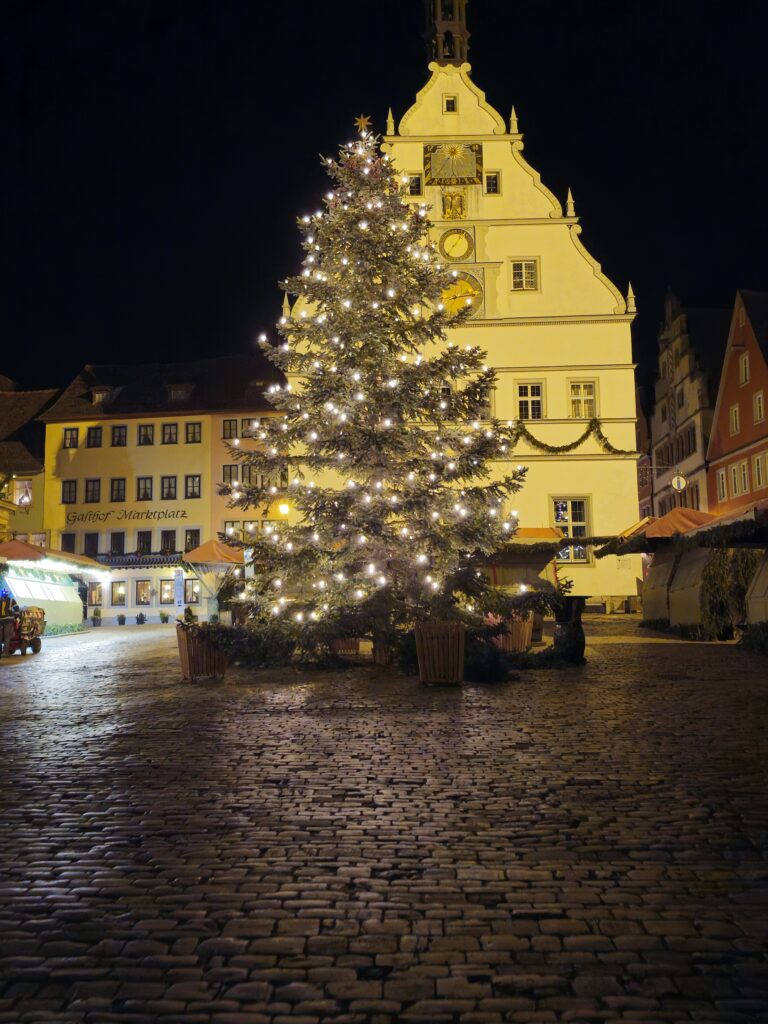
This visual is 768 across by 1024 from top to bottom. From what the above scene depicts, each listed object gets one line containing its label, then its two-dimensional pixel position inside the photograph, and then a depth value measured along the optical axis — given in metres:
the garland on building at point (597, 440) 36.25
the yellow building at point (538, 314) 36.38
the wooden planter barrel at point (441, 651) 12.31
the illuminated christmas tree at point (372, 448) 15.80
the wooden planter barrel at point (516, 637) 17.55
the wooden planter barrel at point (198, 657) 13.90
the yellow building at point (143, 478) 48.38
